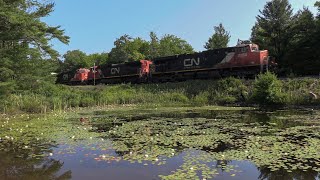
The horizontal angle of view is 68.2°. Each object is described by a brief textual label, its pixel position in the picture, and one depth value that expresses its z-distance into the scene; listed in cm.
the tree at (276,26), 2974
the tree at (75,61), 7184
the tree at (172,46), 5546
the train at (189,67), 2139
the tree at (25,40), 1435
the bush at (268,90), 1782
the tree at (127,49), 5725
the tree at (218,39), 4418
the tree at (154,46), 5558
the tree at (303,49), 2529
